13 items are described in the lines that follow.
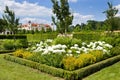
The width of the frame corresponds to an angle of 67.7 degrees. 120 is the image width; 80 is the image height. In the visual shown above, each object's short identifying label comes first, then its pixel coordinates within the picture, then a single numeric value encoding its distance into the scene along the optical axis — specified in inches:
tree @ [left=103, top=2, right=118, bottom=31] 528.9
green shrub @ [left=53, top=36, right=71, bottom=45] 259.8
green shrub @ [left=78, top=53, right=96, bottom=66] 175.4
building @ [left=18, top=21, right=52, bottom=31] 1757.2
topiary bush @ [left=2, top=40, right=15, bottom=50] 342.2
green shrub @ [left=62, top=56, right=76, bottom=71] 158.0
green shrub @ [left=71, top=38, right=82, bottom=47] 260.1
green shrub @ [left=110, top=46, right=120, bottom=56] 234.5
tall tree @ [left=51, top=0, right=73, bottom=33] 577.0
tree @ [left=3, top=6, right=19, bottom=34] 438.1
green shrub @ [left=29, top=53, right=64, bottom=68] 168.9
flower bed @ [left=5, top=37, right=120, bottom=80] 156.4
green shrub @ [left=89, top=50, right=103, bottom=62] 194.7
